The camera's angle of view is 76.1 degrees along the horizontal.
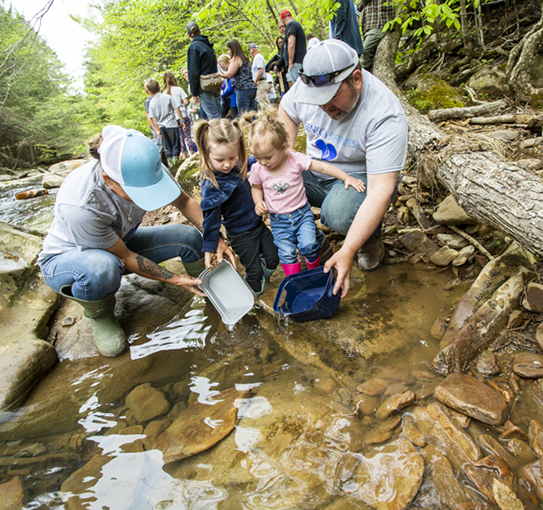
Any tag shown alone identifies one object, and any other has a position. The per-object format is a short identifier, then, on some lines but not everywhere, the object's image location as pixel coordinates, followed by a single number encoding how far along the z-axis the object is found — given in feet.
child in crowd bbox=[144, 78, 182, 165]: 18.58
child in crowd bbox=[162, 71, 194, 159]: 19.07
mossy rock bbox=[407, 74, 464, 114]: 14.70
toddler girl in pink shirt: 6.90
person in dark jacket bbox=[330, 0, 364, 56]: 13.47
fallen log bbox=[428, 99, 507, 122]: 13.31
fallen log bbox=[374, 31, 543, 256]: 5.74
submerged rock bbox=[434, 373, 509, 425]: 4.66
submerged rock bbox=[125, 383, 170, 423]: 5.93
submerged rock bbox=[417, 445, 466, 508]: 3.99
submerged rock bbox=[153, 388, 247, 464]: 5.14
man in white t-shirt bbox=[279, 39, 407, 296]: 6.01
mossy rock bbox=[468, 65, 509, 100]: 14.60
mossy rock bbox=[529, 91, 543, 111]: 12.46
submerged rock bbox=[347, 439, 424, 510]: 4.08
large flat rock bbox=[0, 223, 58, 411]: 6.70
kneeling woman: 6.04
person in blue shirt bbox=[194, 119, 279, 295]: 6.67
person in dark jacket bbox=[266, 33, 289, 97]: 19.97
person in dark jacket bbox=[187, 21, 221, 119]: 15.84
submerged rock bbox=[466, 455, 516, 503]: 3.99
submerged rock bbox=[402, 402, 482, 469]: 4.37
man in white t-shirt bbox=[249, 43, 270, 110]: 22.40
